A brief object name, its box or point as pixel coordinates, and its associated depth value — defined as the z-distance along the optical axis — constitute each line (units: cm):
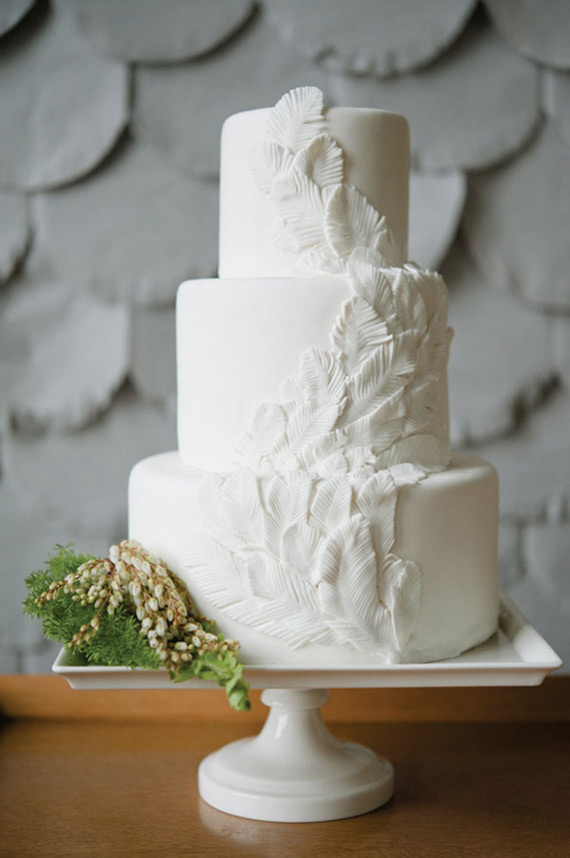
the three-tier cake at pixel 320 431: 108
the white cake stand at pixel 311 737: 107
